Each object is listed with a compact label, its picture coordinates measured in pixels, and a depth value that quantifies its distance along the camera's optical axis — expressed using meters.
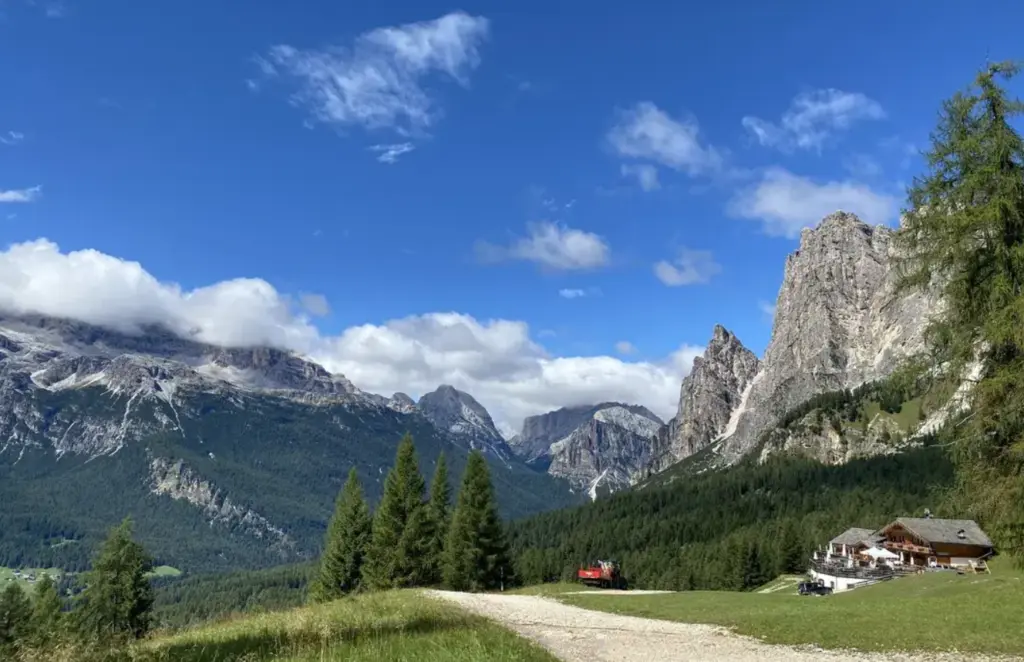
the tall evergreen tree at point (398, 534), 53.34
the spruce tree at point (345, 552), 56.94
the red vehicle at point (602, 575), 67.12
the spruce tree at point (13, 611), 55.81
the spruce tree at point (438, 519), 55.50
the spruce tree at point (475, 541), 54.03
